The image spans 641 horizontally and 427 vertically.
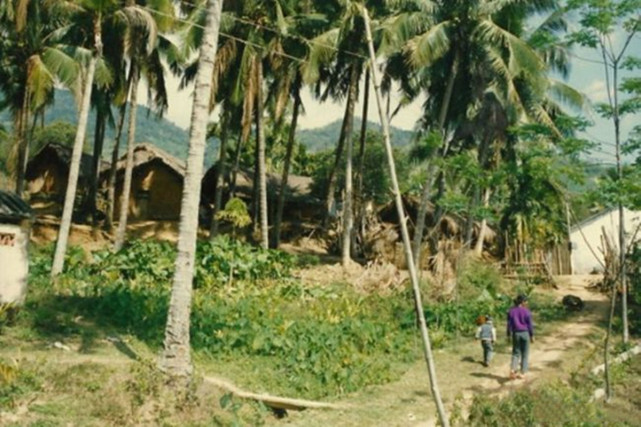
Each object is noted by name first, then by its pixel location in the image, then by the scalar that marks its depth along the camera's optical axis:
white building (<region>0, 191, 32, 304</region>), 12.77
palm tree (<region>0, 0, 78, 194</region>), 19.89
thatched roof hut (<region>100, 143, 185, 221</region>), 36.44
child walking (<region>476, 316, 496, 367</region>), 13.50
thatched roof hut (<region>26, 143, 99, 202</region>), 36.73
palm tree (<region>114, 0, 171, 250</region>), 20.33
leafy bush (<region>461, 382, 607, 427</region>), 9.49
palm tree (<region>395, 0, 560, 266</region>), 21.77
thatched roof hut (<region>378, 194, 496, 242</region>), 31.86
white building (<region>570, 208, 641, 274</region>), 34.25
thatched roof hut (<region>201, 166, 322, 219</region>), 37.19
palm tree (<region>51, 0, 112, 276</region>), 18.86
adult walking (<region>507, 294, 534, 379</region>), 12.47
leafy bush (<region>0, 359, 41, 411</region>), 8.84
